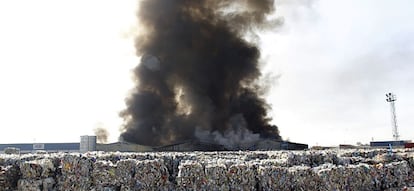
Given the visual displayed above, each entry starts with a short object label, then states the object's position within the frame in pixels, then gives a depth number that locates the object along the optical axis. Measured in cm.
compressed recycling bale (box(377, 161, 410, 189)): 981
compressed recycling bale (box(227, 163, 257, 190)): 900
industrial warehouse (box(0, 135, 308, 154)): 4234
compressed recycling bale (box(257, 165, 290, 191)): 894
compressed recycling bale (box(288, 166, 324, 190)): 889
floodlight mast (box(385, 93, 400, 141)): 5581
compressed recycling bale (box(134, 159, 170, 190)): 958
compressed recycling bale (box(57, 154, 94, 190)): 980
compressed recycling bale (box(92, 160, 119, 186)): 973
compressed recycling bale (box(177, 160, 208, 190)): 906
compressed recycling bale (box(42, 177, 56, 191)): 976
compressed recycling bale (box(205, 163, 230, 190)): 898
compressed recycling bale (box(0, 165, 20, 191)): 985
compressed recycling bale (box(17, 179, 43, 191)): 966
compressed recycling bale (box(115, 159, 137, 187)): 963
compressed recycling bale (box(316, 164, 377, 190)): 894
